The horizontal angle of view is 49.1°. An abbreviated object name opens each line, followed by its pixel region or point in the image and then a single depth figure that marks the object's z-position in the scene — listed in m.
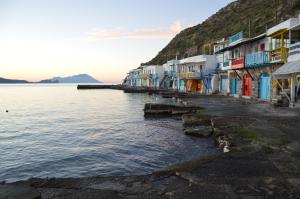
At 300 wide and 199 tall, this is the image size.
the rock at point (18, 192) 8.34
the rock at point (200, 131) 19.89
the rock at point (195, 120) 22.82
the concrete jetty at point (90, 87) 151.12
